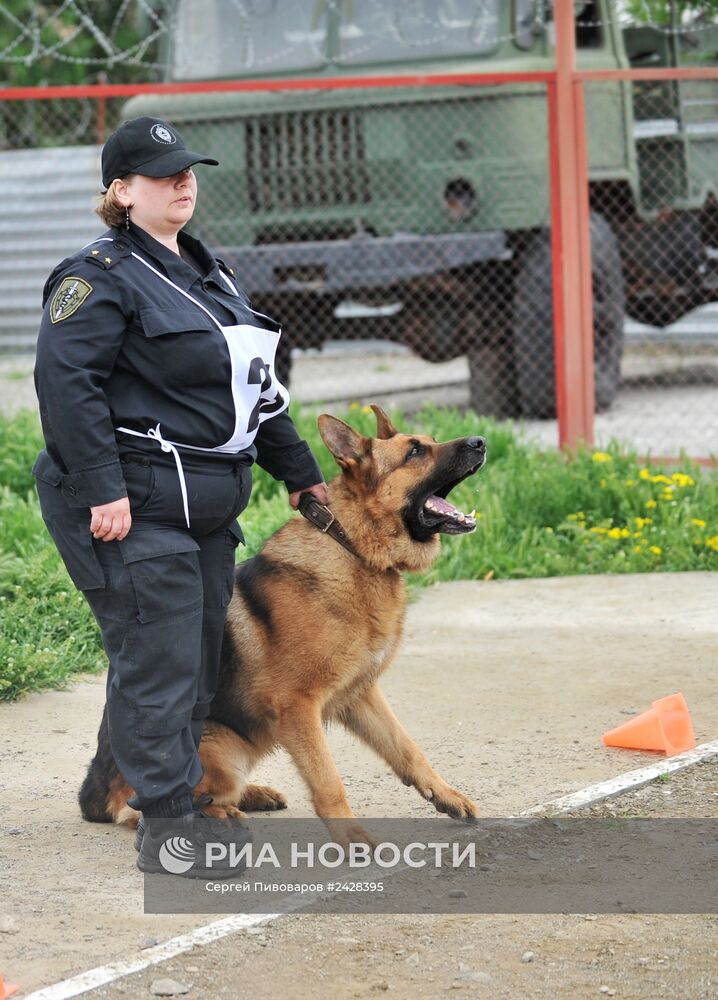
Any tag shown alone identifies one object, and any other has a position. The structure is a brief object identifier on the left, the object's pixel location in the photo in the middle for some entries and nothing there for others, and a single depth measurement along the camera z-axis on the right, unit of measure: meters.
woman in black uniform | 6.94
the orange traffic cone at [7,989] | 6.05
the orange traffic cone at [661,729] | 9.28
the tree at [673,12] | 21.52
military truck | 19.75
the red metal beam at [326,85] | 16.78
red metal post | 16.47
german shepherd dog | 7.71
